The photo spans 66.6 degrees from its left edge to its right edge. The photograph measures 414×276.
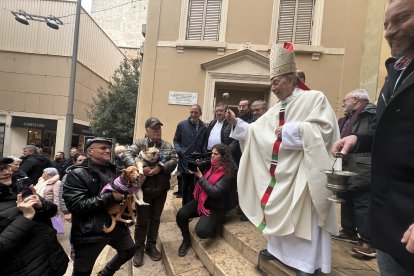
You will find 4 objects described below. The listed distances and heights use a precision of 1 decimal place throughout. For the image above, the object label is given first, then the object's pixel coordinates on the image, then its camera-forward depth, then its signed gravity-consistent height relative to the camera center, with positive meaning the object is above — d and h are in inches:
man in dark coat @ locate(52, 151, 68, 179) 333.0 -46.6
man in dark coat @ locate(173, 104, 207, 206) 206.8 -6.4
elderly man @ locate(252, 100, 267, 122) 196.7 +19.4
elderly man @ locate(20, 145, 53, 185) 272.4 -39.8
